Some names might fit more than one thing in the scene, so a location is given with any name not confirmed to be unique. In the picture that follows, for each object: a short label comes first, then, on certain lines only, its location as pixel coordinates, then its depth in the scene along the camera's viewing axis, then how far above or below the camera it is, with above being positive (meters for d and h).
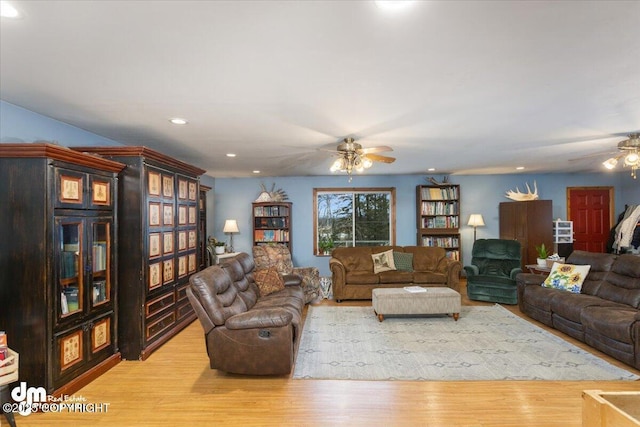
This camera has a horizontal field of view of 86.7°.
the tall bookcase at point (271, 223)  7.75 -0.16
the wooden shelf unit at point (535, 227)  6.67 -0.27
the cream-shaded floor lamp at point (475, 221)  7.44 -0.15
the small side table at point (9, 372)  2.22 -1.02
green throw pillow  6.20 -0.85
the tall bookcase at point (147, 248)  3.55 -0.35
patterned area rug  3.15 -1.48
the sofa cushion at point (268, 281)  4.64 -0.90
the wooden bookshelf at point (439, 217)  7.65 -0.06
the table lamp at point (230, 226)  7.56 -0.22
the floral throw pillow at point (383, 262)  6.14 -0.86
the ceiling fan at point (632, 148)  4.05 +0.79
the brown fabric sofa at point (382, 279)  5.82 -1.10
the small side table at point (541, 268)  5.40 -0.88
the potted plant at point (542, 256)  5.53 -0.75
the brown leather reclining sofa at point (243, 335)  3.05 -1.08
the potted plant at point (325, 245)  7.91 -0.69
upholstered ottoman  4.68 -1.23
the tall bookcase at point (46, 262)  2.62 -0.36
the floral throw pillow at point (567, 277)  4.44 -0.85
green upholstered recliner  5.54 -1.00
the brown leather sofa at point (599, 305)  3.30 -1.05
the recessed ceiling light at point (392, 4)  1.59 +1.00
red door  7.68 -0.05
